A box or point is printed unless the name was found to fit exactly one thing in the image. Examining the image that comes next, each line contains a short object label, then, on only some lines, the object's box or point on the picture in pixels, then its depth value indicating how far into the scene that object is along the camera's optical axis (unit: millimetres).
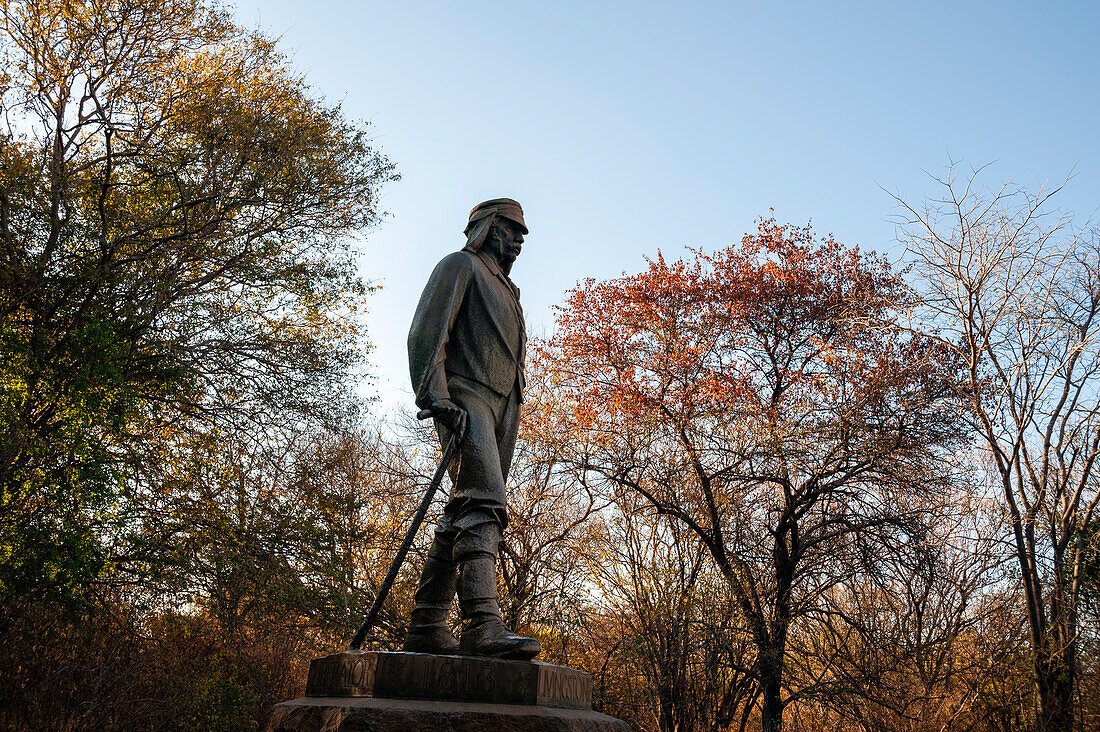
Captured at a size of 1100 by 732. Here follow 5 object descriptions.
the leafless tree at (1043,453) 13562
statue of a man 3910
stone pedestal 3207
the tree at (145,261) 11148
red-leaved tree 15375
